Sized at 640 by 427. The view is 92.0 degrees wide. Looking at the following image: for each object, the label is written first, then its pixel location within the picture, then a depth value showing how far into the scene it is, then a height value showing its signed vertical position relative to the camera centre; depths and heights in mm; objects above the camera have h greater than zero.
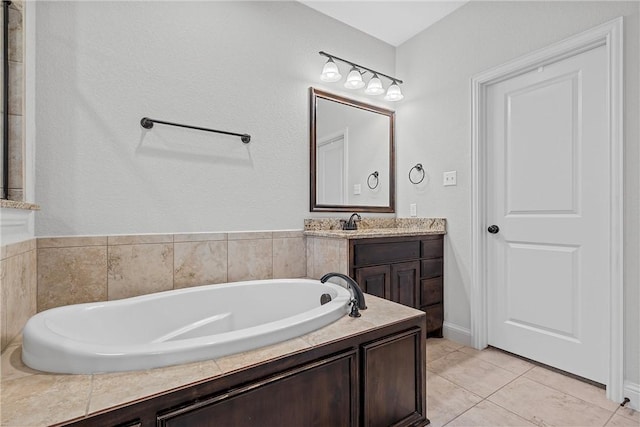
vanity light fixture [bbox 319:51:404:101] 2359 +1088
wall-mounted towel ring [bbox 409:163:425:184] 2684 +372
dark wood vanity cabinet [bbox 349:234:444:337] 2023 -415
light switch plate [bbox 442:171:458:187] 2434 +267
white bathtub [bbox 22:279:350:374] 893 -440
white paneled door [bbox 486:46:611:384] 1757 -18
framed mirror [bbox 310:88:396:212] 2441 +486
